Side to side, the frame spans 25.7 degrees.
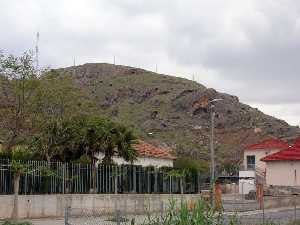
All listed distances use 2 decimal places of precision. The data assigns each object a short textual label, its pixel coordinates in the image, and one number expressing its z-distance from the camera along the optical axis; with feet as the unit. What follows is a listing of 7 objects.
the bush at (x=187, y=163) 205.92
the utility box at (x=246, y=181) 204.44
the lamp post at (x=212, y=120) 122.72
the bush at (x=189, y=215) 34.83
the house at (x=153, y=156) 185.78
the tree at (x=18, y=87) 119.75
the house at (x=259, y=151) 247.91
